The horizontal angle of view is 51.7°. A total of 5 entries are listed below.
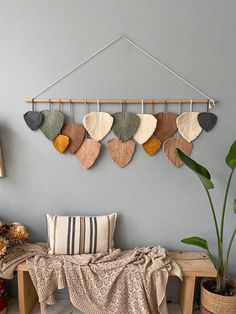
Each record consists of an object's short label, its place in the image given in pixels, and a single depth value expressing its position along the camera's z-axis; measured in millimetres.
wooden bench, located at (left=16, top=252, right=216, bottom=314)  1529
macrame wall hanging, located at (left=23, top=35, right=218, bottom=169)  1662
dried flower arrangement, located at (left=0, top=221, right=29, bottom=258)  1650
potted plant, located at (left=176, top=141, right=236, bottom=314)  1388
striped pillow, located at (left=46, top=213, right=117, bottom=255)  1650
